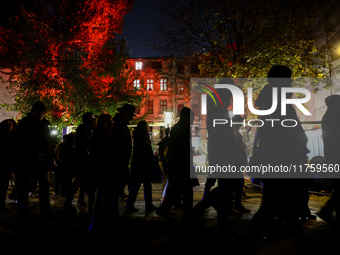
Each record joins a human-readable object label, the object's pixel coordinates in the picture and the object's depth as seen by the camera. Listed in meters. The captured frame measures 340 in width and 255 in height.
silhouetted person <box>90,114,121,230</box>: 3.67
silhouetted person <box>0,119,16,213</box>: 5.11
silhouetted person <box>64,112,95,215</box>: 5.08
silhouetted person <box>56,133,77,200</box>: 5.97
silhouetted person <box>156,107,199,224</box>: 4.09
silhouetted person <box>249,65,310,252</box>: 2.53
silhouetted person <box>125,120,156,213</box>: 5.24
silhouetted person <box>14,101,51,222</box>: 3.95
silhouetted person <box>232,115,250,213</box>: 4.93
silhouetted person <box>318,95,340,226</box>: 3.67
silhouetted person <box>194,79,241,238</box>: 3.37
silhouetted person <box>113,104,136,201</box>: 3.99
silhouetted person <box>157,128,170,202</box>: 5.44
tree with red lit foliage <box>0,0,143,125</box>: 12.60
